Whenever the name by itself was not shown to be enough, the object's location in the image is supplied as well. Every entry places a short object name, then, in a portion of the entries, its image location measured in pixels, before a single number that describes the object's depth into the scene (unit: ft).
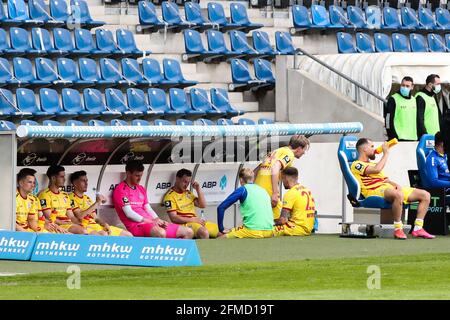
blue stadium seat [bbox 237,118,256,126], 83.10
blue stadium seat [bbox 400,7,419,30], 102.95
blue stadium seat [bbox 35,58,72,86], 79.46
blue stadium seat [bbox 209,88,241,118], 85.61
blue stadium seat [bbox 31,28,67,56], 80.64
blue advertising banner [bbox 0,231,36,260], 51.94
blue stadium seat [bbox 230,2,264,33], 93.04
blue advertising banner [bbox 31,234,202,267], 48.34
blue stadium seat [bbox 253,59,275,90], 89.45
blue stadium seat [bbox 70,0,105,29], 84.02
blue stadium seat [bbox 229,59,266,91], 89.10
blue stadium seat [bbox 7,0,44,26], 81.15
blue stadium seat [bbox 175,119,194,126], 79.97
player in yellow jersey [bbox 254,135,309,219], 64.90
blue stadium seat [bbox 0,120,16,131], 71.20
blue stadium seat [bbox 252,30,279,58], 92.17
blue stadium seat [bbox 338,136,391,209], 62.69
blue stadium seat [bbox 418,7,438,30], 103.48
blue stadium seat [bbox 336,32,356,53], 95.35
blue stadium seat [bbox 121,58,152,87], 83.97
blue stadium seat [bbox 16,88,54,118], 76.23
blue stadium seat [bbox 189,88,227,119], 84.53
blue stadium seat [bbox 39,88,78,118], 77.20
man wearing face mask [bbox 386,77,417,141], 80.07
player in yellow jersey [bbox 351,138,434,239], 61.93
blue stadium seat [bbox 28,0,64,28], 82.43
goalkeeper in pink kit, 61.98
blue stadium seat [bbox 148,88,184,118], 82.99
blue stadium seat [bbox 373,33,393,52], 98.48
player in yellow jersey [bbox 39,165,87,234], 60.29
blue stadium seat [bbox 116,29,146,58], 85.20
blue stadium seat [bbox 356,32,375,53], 97.60
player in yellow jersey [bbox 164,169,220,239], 64.75
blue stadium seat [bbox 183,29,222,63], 88.58
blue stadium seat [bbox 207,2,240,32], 92.22
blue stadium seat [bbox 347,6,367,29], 99.96
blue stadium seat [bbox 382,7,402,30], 101.76
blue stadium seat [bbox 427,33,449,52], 101.25
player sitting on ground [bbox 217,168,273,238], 61.87
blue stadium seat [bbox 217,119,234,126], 81.89
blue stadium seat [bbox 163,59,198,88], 85.81
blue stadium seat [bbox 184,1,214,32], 90.68
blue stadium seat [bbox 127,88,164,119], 81.46
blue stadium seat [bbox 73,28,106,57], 82.84
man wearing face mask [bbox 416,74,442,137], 79.67
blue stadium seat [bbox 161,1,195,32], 89.45
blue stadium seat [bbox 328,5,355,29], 98.27
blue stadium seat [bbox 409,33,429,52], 99.66
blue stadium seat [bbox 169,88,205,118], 83.87
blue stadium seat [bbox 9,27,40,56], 79.51
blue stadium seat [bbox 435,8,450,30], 104.47
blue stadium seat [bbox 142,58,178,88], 85.05
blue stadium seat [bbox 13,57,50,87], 78.28
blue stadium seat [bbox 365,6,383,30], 101.09
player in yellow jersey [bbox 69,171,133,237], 60.95
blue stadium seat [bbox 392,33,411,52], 98.78
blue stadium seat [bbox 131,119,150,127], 76.97
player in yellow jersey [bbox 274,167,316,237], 63.77
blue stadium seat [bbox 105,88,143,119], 80.69
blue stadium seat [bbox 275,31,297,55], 92.94
